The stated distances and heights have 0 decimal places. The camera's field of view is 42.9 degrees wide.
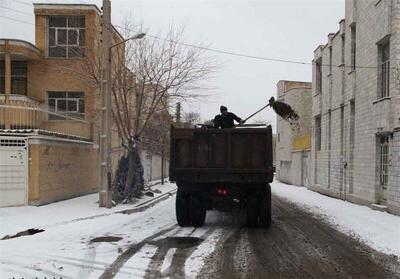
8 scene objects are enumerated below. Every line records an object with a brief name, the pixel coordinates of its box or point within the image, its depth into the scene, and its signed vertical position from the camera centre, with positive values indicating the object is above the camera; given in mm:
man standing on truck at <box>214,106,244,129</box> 13945 +595
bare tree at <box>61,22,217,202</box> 20281 +1980
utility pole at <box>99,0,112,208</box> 17500 +788
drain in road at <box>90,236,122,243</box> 10992 -2182
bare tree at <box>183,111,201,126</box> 43712 +2078
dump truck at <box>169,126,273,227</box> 12703 -751
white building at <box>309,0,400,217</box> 17422 +1437
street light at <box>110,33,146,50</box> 17516 +3596
